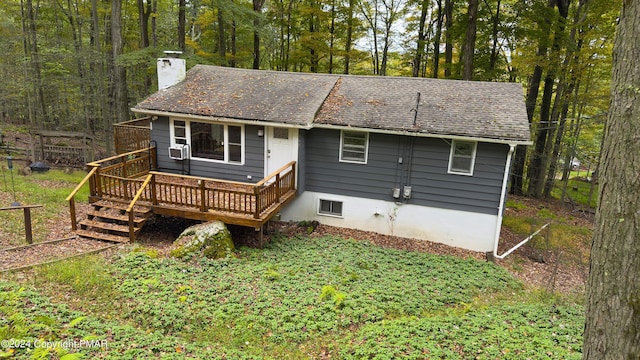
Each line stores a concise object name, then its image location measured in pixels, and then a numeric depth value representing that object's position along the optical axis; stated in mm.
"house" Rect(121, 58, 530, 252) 10617
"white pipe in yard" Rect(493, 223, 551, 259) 10631
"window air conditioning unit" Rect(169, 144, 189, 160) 12125
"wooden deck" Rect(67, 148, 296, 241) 9477
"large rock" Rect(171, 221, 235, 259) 8766
